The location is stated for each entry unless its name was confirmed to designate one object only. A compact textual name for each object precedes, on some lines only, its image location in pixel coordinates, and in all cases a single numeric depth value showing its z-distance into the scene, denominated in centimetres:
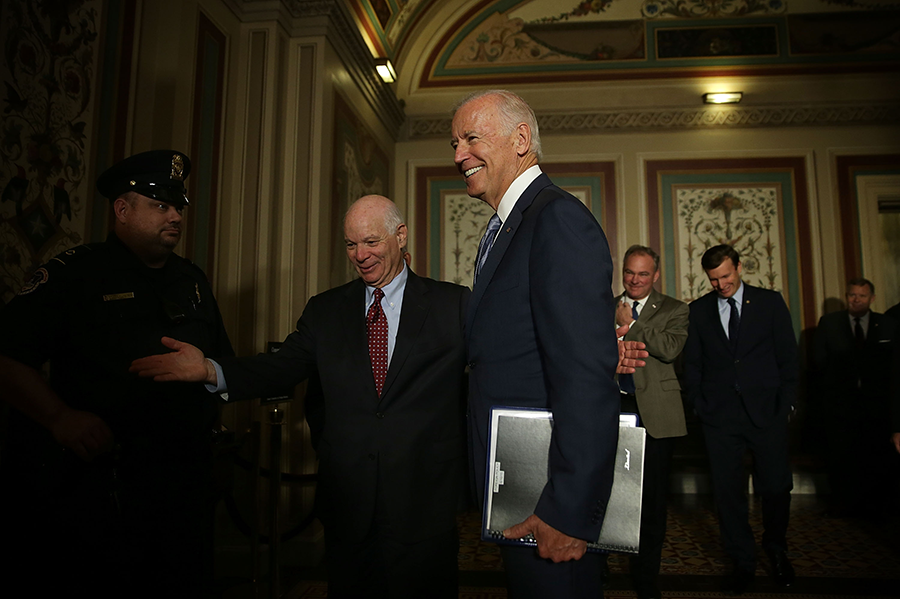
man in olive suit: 294
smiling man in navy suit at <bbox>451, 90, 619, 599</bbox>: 120
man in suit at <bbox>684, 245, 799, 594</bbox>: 314
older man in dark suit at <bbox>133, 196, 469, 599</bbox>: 176
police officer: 169
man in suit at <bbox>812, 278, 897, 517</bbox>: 458
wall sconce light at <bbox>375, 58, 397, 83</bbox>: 515
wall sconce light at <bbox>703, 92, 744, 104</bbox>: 605
